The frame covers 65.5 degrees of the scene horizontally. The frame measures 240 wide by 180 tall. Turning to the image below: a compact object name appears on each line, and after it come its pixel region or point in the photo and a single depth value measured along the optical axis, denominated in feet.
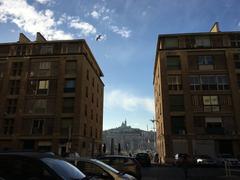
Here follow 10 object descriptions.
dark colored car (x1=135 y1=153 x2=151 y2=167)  71.18
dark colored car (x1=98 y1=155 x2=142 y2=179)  28.02
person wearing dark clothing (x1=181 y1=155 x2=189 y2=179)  41.86
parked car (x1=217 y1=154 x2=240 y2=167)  66.90
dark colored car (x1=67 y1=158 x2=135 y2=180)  17.73
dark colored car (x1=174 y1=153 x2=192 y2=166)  71.19
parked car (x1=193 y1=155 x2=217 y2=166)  69.10
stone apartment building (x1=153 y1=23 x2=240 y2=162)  81.44
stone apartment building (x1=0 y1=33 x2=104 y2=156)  83.04
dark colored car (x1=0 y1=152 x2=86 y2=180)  10.91
